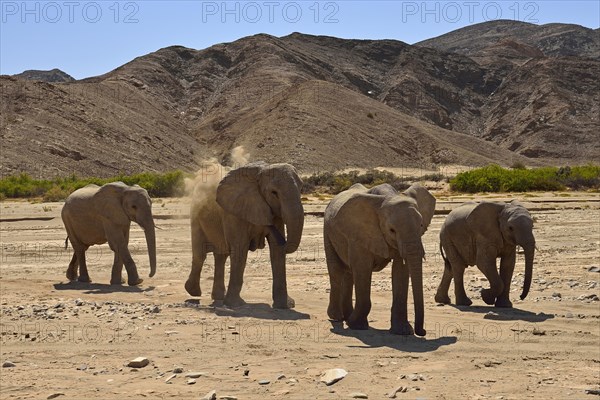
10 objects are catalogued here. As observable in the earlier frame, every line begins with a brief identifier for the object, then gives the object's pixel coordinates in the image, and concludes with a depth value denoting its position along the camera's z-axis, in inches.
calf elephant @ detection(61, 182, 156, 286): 688.4
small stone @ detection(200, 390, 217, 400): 345.4
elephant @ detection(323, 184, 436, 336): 434.9
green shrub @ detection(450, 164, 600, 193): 2034.9
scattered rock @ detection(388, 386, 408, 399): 350.6
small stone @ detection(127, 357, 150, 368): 403.5
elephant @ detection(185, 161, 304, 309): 533.0
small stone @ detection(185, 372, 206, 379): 381.7
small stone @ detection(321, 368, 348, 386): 368.8
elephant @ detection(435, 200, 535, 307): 556.4
